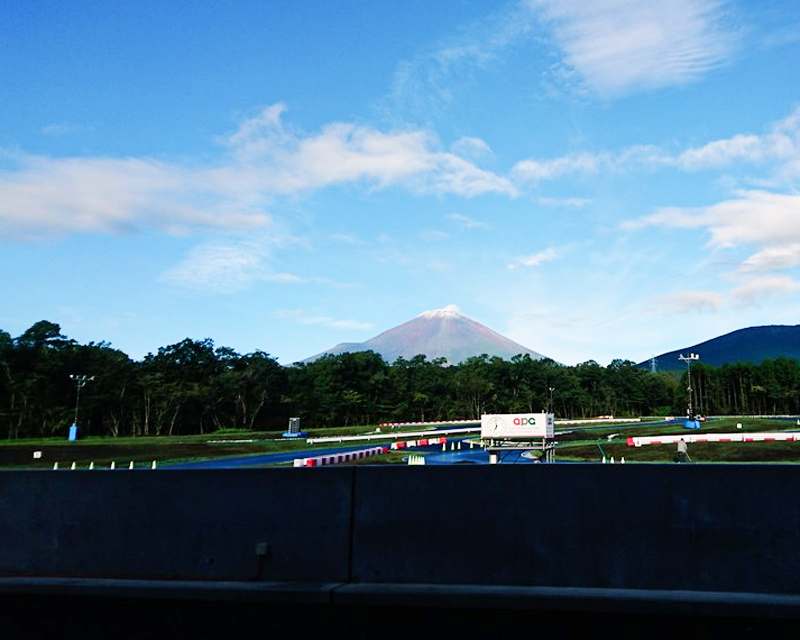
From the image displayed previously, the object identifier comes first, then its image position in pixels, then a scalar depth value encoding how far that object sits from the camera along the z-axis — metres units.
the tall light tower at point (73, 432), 69.19
